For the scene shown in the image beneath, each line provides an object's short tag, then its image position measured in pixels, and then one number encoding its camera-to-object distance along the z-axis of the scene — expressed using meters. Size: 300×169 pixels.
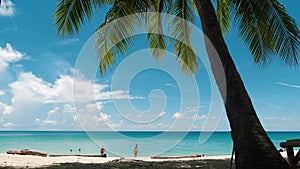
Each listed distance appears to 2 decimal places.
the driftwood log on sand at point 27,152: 10.68
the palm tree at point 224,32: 4.06
